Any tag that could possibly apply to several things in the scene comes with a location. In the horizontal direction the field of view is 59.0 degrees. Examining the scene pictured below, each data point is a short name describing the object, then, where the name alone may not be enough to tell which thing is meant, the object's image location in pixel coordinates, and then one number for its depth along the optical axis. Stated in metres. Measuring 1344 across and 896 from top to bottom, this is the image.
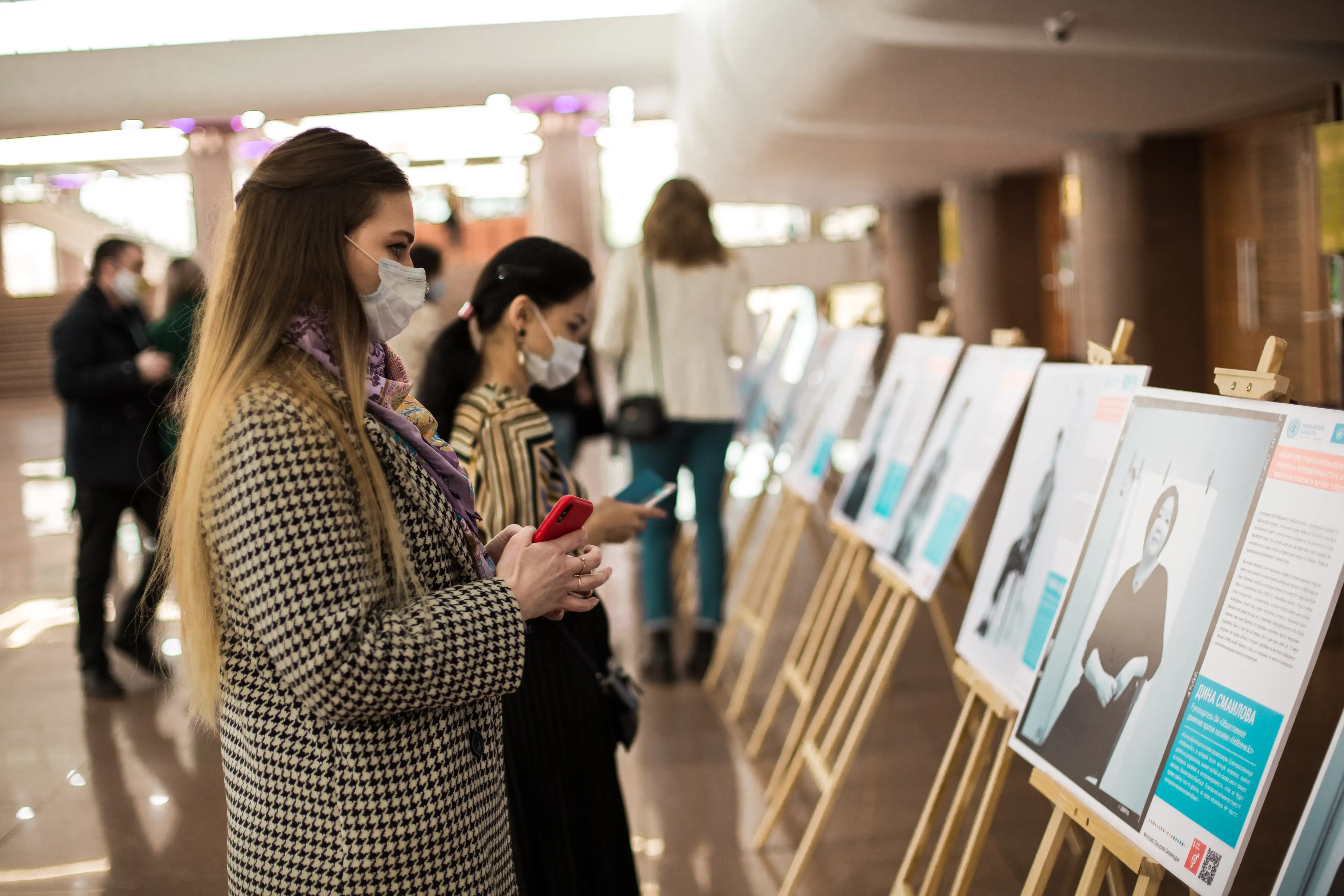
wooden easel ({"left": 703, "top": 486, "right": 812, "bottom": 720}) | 3.96
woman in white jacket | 4.25
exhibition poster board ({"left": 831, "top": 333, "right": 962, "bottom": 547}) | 3.05
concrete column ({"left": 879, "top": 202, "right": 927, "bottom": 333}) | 14.06
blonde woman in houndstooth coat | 1.22
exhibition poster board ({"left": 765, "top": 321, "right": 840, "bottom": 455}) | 4.48
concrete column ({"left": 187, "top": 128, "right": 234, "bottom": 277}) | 14.56
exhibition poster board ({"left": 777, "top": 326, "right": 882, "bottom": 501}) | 4.00
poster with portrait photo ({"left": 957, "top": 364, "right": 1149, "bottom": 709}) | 1.93
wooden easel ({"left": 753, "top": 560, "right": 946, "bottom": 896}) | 2.51
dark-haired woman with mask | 2.04
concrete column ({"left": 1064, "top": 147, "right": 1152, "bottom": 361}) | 7.32
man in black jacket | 4.19
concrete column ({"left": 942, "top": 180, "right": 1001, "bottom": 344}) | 10.97
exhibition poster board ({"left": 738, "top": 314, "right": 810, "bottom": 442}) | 5.34
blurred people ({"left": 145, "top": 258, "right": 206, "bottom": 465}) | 4.50
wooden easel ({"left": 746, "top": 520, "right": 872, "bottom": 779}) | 3.24
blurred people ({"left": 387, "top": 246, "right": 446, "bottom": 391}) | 4.12
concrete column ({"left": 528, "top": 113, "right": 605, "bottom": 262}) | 13.79
